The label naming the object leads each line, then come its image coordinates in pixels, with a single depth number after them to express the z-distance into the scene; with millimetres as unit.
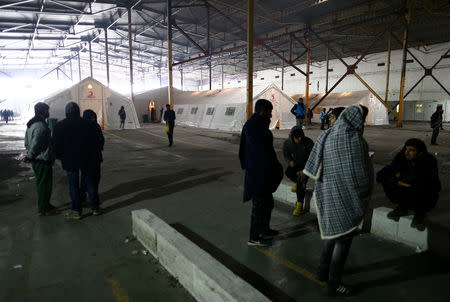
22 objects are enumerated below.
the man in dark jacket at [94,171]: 4366
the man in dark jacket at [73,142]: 4188
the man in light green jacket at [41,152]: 4219
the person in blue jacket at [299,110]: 12607
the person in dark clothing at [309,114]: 20931
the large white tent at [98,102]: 18766
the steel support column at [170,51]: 15960
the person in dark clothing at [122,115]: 20097
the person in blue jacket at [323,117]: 19031
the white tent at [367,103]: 22406
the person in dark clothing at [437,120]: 10594
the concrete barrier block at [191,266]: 2176
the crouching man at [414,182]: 3332
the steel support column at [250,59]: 10812
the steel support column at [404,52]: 16672
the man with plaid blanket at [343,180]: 2357
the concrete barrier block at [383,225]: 3568
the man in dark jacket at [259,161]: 3145
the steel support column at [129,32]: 19716
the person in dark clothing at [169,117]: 11086
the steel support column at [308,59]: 19244
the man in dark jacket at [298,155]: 4465
